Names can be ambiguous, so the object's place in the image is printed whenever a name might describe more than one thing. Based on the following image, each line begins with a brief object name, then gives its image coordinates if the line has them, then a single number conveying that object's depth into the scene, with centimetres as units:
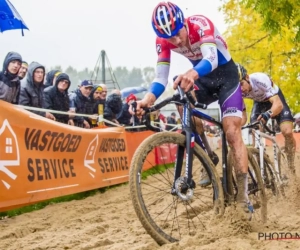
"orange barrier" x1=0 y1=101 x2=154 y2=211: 620
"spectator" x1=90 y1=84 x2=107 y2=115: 1055
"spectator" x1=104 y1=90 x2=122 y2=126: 1126
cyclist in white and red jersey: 458
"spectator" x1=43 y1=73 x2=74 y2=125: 880
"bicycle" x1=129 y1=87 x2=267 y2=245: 392
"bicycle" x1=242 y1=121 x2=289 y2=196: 654
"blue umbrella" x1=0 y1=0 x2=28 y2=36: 797
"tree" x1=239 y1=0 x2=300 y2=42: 878
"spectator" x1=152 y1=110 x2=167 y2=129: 1349
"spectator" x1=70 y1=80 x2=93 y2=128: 1012
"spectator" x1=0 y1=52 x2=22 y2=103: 747
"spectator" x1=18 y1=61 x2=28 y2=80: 874
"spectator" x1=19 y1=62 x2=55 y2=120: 803
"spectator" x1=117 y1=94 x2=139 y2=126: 1220
